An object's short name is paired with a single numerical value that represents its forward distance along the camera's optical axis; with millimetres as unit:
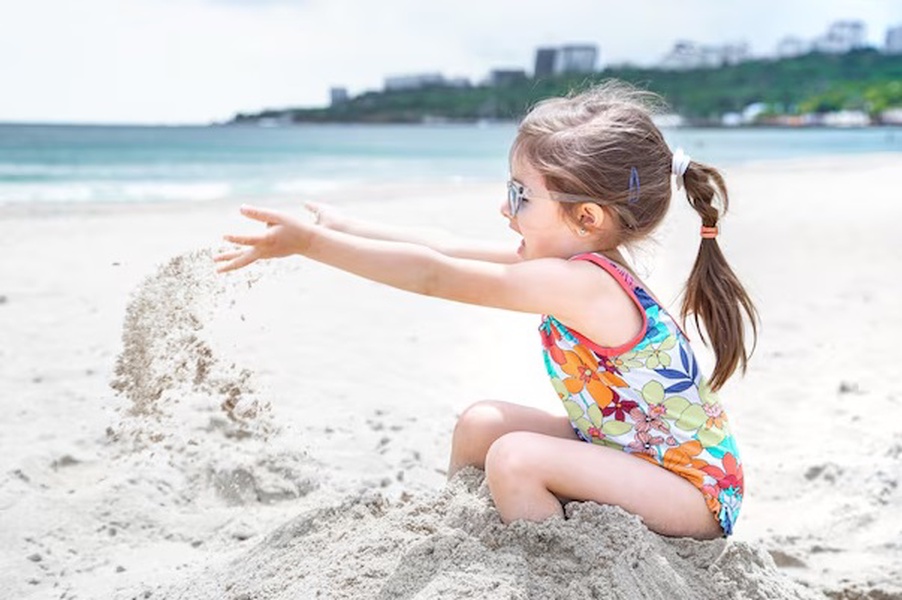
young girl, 2221
